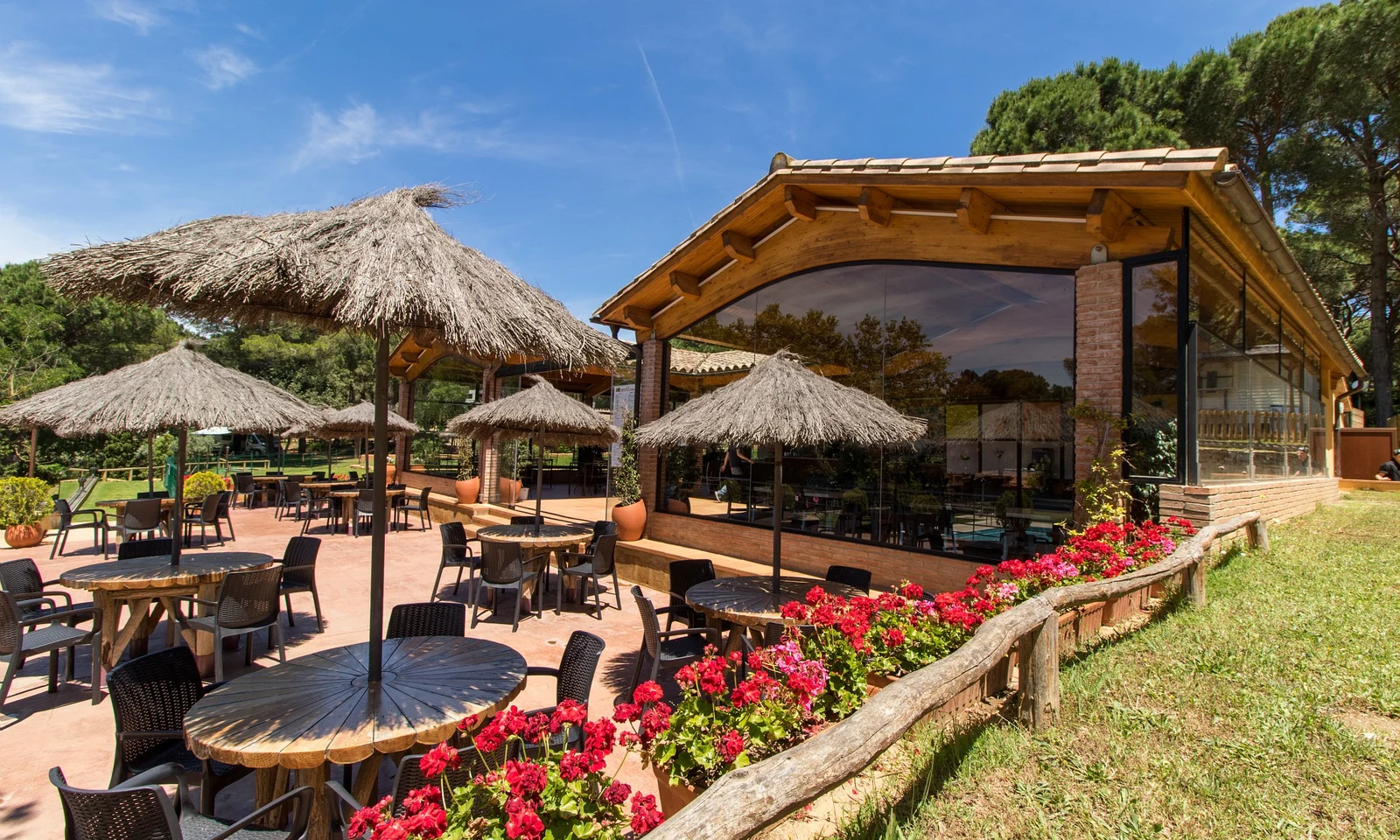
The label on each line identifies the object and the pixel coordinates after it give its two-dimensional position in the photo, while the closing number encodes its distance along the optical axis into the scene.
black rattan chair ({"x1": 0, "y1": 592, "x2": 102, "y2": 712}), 4.55
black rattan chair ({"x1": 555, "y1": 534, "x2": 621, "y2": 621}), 7.68
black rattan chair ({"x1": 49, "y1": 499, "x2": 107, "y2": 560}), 10.44
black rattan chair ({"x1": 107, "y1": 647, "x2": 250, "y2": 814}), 3.05
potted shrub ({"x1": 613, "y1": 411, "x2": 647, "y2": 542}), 10.78
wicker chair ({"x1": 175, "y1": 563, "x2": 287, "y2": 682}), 5.07
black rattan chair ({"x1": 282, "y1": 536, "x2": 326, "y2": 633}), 6.67
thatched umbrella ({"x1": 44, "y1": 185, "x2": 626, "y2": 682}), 3.25
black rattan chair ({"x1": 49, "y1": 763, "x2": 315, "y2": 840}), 2.12
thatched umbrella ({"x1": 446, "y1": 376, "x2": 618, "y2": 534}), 8.96
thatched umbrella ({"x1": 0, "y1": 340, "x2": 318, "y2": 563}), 6.05
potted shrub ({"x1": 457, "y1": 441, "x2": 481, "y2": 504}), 15.85
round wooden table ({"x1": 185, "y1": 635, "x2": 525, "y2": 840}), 2.63
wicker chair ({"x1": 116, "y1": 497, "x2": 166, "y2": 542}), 10.20
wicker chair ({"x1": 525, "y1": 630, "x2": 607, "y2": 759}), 3.47
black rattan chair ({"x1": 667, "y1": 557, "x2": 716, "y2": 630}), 5.66
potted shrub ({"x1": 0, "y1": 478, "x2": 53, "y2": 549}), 10.73
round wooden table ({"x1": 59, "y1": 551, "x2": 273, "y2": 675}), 5.17
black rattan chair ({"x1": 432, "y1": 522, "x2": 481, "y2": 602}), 8.07
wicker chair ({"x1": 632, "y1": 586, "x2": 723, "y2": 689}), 4.62
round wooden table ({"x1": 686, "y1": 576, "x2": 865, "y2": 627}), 4.75
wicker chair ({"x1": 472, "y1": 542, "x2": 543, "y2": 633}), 7.13
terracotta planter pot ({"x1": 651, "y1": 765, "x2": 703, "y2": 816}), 2.61
